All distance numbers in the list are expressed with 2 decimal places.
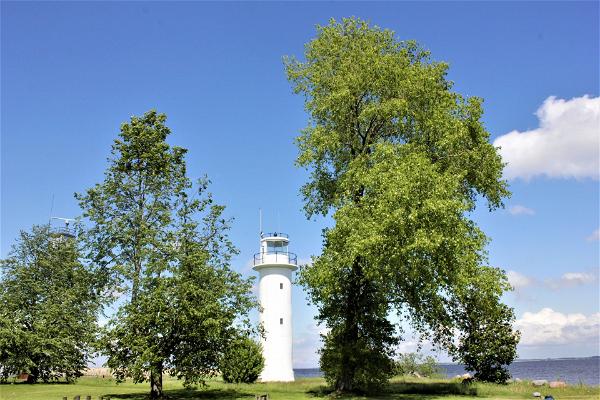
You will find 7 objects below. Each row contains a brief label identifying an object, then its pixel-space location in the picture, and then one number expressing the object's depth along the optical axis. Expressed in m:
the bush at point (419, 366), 52.12
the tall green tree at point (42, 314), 40.31
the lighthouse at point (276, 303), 45.41
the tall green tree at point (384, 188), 26.34
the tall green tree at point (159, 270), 27.06
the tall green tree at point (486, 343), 35.78
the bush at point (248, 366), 41.94
